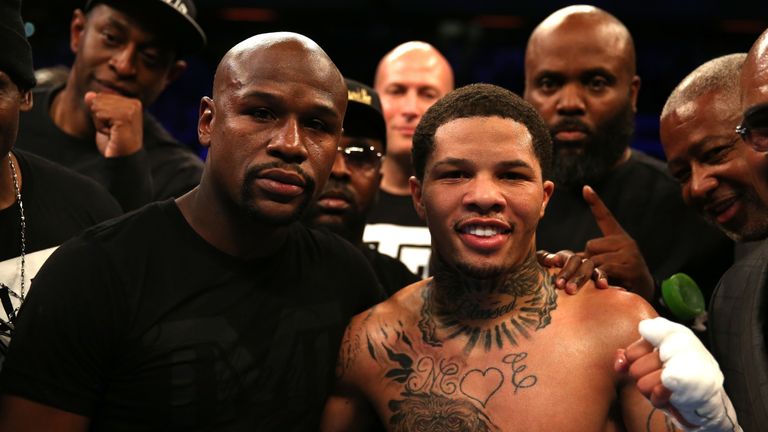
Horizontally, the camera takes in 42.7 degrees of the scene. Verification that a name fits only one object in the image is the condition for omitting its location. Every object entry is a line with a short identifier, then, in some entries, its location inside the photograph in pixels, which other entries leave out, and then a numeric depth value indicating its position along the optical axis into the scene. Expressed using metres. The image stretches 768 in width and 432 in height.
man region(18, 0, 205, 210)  2.62
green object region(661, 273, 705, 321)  2.16
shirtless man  1.69
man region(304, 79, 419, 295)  2.51
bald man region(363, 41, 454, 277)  2.89
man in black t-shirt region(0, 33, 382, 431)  1.57
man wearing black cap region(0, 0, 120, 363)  1.80
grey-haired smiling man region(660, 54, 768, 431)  2.05
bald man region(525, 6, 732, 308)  2.53
